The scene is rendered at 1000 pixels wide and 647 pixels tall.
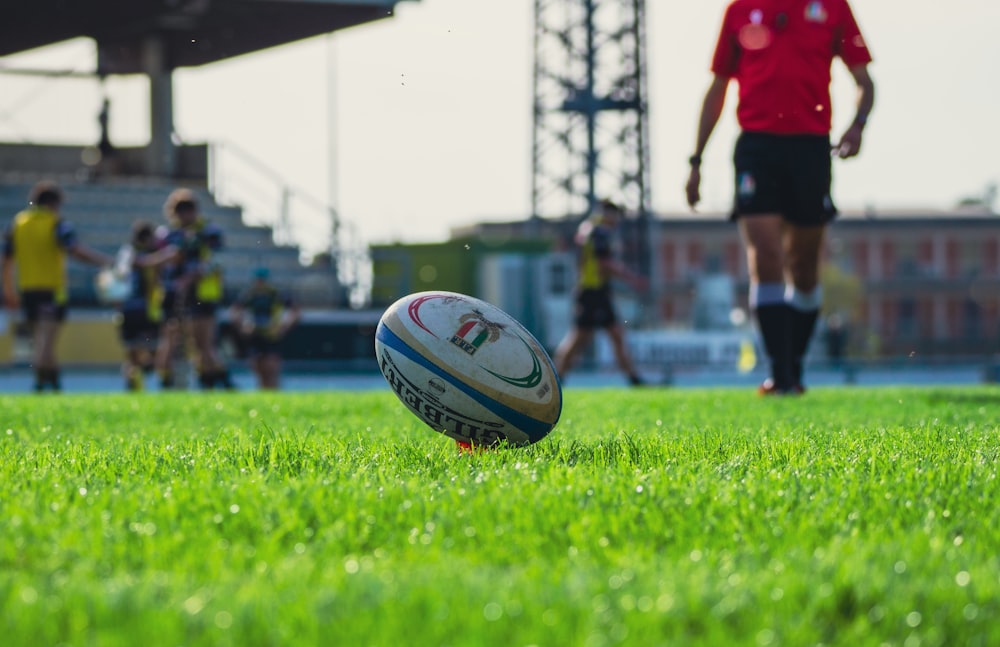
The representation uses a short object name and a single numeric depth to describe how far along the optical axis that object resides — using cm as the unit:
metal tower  4275
